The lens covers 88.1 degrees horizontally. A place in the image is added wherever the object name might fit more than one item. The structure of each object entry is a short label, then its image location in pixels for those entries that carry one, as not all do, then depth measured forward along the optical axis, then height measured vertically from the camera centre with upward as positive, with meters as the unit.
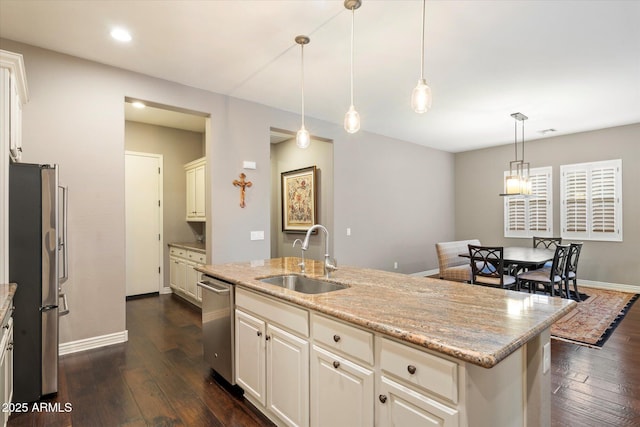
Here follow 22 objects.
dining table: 4.14 -0.60
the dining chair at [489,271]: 4.17 -0.77
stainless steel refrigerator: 2.23 -0.42
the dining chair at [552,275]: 4.19 -0.85
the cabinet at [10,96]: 2.14 +0.78
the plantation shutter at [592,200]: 5.70 +0.23
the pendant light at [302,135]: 2.82 +0.67
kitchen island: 1.14 -0.58
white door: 5.30 -0.16
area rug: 3.46 -1.30
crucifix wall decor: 4.17 +0.36
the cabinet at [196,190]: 5.26 +0.38
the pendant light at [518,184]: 4.93 +0.43
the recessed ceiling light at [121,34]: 2.71 +1.49
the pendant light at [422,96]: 1.98 +0.70
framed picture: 5.65 +0.23
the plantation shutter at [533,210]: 6.45 +0.06
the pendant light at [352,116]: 2.33 +0.70
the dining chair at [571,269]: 4.64 -0.83
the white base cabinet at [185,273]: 4.67 -0.92
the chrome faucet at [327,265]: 2.49 -0.40
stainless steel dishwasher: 2.40 -0.87
